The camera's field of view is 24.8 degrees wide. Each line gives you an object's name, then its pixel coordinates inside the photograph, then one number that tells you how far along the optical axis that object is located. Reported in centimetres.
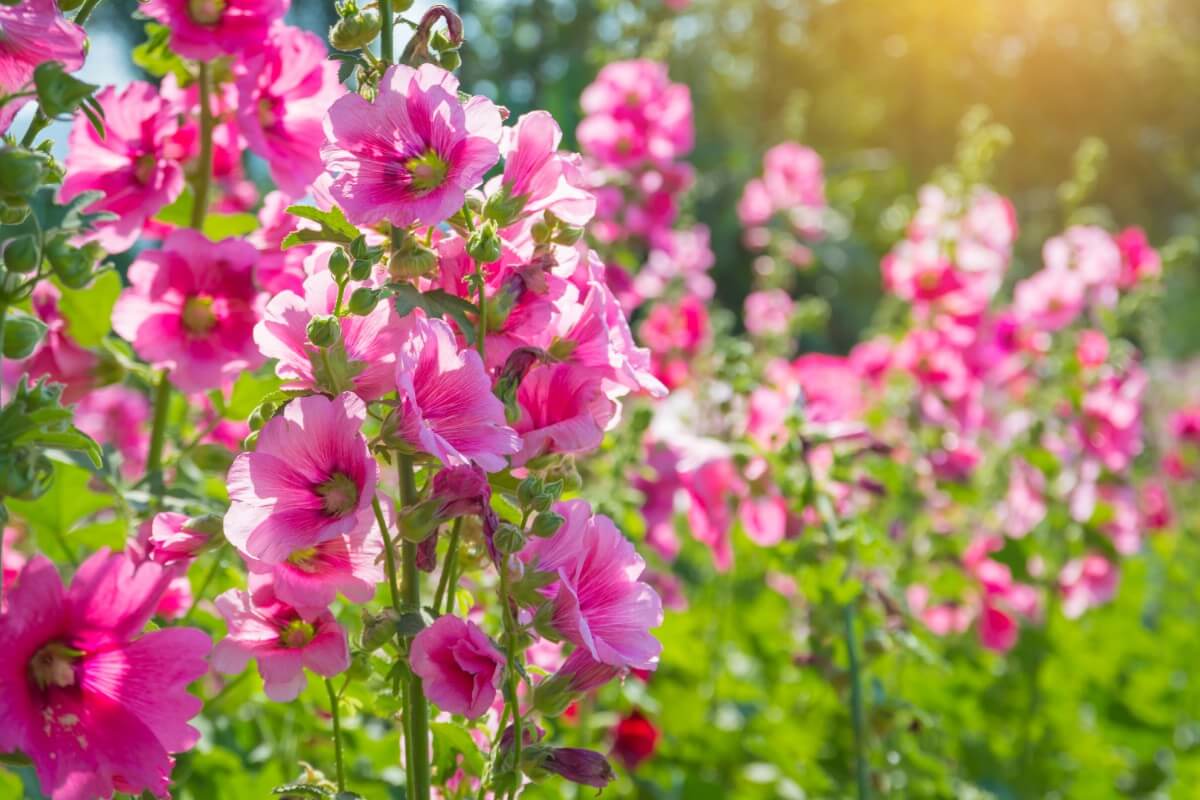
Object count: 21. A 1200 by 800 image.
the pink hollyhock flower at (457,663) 132
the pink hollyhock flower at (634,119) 282
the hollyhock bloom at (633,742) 234
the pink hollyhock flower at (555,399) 139
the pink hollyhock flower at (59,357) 171
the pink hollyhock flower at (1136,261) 320
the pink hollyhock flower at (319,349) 134
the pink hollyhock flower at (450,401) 131
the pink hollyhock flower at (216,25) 157
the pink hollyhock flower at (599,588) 134
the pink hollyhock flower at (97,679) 128
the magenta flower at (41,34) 132
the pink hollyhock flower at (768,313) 361
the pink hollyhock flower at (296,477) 131
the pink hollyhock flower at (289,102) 164
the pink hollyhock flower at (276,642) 136
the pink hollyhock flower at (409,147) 135
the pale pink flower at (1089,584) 316
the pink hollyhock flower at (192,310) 165
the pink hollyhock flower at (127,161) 165
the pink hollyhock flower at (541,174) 139
